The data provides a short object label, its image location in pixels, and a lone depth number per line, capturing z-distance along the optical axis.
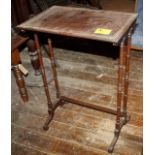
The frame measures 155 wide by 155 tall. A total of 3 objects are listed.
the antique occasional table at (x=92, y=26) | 1.36
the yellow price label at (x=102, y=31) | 1.36
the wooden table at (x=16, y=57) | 2.02
